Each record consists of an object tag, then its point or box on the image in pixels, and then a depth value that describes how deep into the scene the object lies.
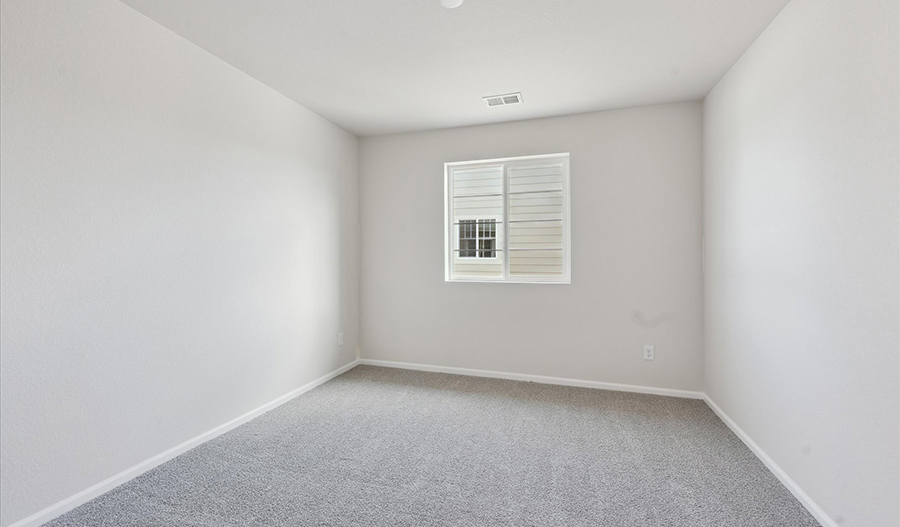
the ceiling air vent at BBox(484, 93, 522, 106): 3.26
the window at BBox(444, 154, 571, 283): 3.83
